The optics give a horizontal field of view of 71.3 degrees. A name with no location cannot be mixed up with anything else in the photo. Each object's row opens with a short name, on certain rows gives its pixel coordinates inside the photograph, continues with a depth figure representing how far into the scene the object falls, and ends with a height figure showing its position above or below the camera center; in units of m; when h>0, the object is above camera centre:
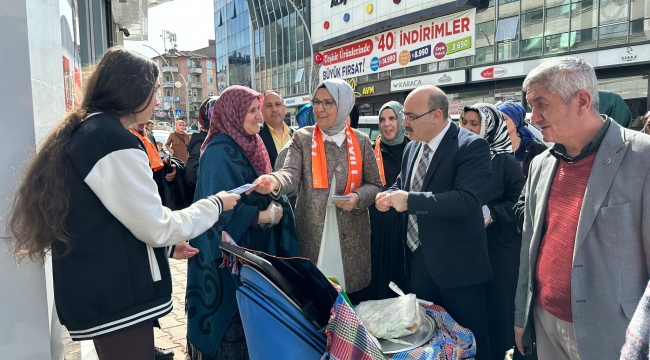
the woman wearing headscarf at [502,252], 3.18 -0.84
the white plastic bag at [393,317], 2.17 -0.89
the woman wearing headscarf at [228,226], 2.68 -0.52
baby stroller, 1.83 -0.70
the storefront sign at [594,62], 15.67 +2.71
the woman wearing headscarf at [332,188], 2.96 -0.34
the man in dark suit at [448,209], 2.43 -0.39
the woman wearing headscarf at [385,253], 3.50 -0.90
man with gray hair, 1.71 -0.36
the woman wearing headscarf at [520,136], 3.93 -0.02
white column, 1.83 +0.02
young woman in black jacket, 1.63 -0.28
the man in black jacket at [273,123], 4.30 +0.15
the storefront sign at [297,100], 34.78 +2.94
